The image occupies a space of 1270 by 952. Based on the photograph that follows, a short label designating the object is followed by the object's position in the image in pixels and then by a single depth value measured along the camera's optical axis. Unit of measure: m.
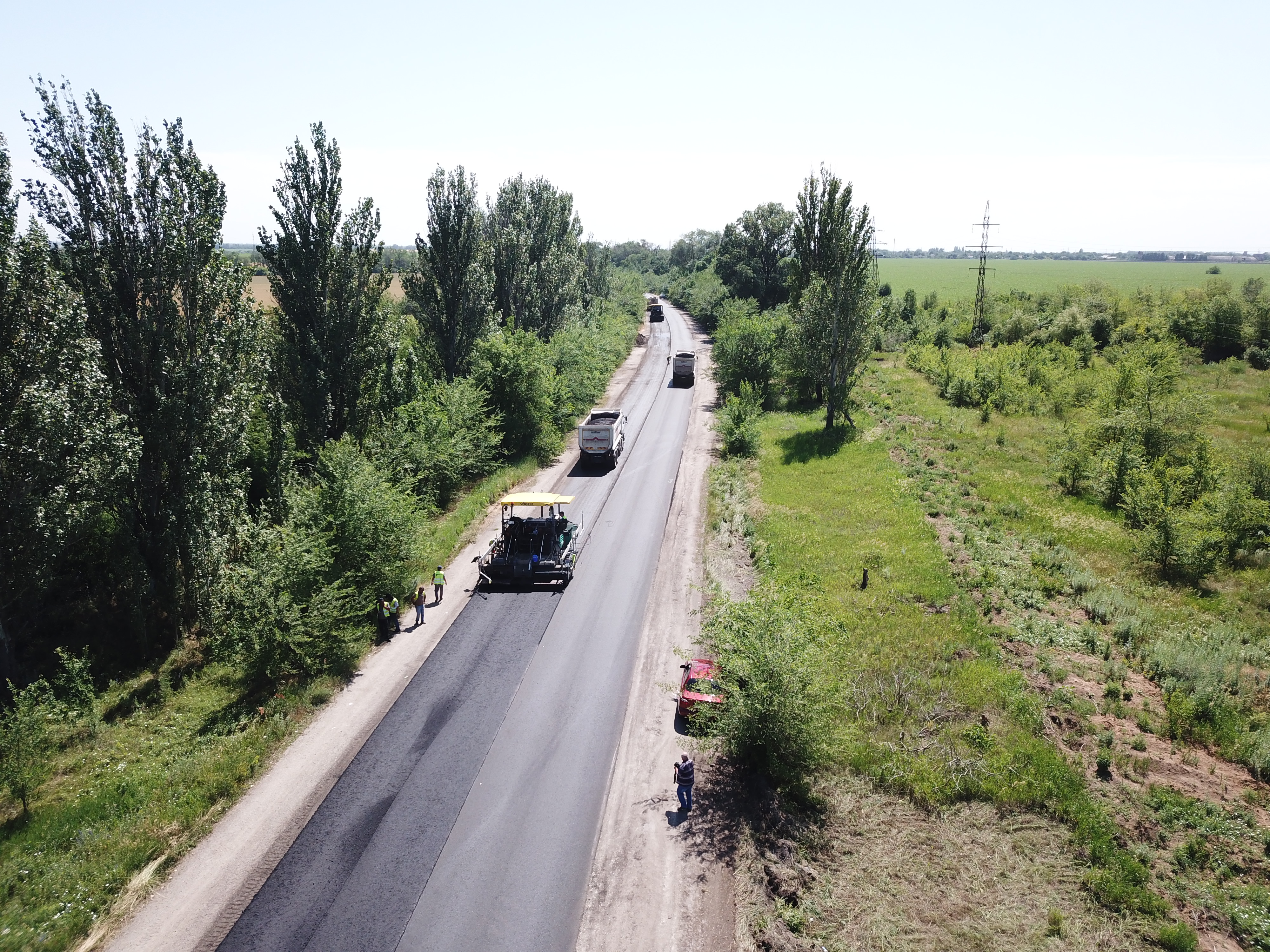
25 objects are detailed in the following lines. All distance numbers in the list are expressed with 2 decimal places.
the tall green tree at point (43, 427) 17.34
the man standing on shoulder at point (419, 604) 22.89
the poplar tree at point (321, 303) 28.14
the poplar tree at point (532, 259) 51.50
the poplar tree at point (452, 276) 40.47
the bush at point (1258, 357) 60.72
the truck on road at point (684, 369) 60.34
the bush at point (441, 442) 29.66
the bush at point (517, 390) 39.47
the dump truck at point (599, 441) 37.84
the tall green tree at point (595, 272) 88.12
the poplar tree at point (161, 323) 20.14
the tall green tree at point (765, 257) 89.25
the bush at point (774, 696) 14.93
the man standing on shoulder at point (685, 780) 14.91
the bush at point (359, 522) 21.64
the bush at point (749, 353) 53.94
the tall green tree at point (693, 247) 182.12
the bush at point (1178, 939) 11.91
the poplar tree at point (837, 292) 41.50
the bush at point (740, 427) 41.06
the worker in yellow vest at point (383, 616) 21.98
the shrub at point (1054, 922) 12.23
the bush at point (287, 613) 18.55
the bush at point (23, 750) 14.80
